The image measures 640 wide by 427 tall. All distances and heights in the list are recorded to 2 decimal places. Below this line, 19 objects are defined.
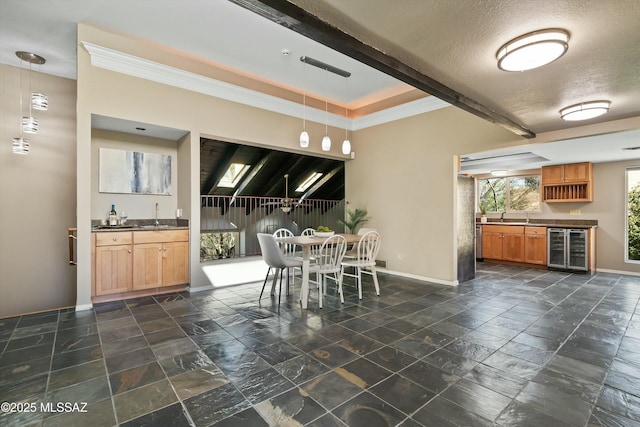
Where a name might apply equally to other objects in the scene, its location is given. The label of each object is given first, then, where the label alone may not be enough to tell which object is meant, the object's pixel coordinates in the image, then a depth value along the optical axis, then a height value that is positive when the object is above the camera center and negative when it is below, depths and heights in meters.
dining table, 3.47 -0.61
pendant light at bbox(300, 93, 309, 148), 5.36 +1.90
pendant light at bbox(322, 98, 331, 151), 5.71 +1.91
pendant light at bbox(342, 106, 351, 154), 6.08 +1.97
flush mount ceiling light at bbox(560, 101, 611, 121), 2.67 +1.00
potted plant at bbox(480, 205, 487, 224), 7.13 -0.03
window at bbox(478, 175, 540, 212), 6.68 +0.48
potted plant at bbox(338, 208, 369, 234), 5.96 -0.17
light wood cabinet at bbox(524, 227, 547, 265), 5.99 -0.69
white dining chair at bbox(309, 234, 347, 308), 3.69 -0.68
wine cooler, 5.51 -0.71
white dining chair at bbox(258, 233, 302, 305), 3.51 -0.55
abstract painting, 4.20 +0.60
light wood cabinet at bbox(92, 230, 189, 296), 3.67 -0.69
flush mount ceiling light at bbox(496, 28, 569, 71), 1.66 +1.00
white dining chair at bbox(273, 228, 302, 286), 4.61 -0.59
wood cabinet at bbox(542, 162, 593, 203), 5.71 +0.63
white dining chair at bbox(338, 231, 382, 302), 4.01 -0.58
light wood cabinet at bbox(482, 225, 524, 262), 6.30 -0.68
